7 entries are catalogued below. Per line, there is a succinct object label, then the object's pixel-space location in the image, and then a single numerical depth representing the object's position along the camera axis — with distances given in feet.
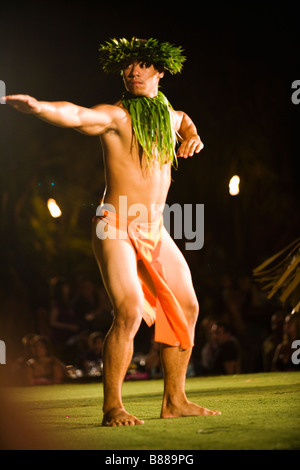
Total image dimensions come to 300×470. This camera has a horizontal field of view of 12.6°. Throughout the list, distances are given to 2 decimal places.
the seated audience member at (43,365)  35.72
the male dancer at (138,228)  18.66
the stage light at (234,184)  47.67
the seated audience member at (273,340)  34.61
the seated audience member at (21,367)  34.65
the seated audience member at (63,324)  38.72
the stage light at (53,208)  49.49
